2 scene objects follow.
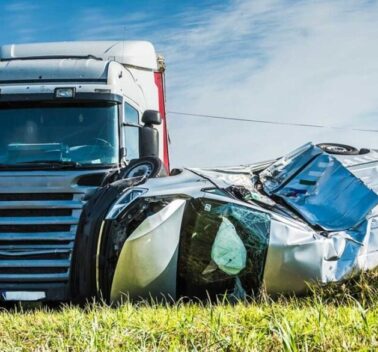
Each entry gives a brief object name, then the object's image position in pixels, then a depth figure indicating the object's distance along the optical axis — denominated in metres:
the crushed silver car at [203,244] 6.36
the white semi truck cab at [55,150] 7.43
